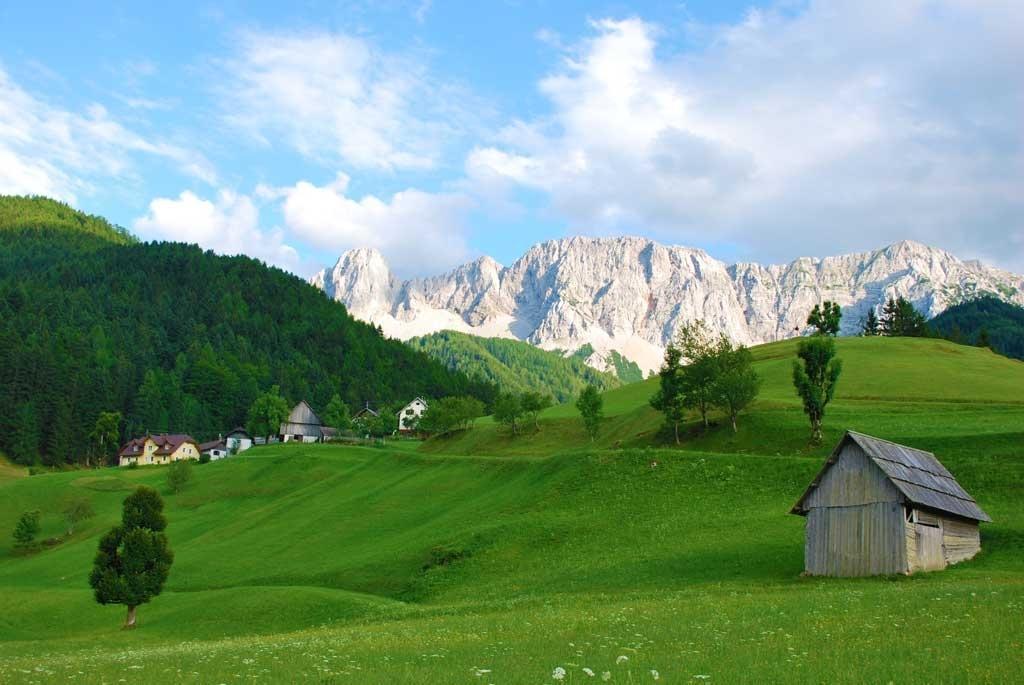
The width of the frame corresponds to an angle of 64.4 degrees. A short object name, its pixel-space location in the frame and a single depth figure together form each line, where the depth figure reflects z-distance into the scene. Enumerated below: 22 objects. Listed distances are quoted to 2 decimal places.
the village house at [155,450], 157.50
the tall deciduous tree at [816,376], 75.19
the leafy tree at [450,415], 133.12
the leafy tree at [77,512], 95.25
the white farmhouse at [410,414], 181.50
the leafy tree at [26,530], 88.69
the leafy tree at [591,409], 103.06
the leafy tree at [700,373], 88.06
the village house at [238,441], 167.57
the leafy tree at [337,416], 173.75
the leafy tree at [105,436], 167.43
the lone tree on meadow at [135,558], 51.81
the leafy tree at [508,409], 116.62
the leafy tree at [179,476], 109.25
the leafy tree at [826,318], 144.75
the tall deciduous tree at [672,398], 88.44
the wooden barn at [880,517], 41.84
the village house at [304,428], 179.75
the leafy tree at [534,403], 117.06
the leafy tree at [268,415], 176.00
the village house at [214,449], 166.75
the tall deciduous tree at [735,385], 84.31
